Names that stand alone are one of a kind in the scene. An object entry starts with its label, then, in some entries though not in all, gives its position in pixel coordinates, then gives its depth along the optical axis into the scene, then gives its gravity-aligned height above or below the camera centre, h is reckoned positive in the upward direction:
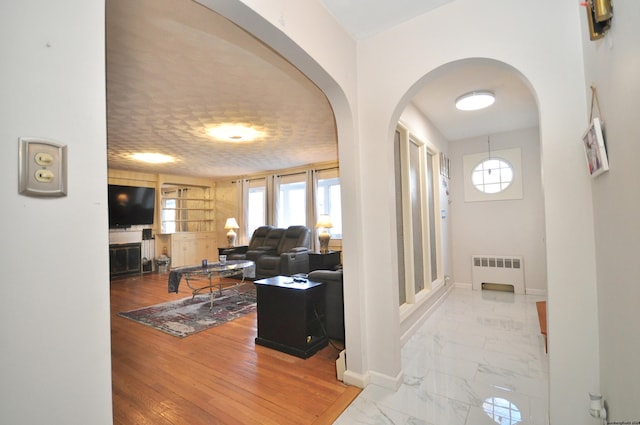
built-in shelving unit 7.93 +0.42
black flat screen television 6.11 +0.41
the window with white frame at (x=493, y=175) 4.43 +0.61
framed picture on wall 1.08 +0.24
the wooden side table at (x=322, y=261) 5.18 -0.79
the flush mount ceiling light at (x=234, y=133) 3.83 +1.25
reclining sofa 5.23 -0.65
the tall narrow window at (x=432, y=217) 3.86 -0.03
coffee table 4.04 -0.74
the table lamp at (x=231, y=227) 7.05 -0.16
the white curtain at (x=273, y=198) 7.05 +0.53
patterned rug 3.30 -1.20
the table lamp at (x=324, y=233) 5.22 -0.28
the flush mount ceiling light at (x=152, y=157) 5.07 +1.22
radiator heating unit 4.38 -0.91
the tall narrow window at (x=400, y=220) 2.90 -0.04
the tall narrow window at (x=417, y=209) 3.26 +0.07
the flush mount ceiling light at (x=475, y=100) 3.01 +1.23
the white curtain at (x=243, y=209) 7.60 +0.31
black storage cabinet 2.52 -0.90
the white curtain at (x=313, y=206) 6.45 +0.28
